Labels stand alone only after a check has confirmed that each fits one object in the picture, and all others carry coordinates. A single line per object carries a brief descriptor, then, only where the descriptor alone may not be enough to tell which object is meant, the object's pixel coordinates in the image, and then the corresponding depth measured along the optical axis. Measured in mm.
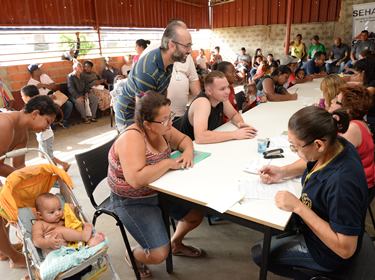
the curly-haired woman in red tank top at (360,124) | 1847
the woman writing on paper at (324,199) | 1174
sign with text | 9082
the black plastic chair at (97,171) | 1945
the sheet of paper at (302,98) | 4082
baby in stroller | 1585
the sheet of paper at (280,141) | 2252
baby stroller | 1468
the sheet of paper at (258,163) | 1854
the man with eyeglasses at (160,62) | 2279
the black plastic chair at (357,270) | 1323
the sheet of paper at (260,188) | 1555
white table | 1393
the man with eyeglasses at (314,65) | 6871
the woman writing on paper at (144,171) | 1713
